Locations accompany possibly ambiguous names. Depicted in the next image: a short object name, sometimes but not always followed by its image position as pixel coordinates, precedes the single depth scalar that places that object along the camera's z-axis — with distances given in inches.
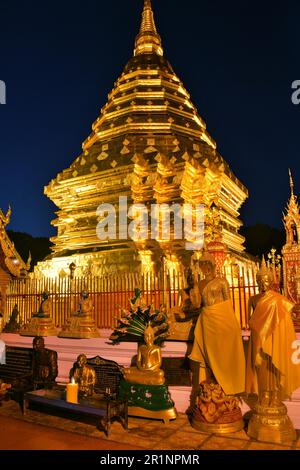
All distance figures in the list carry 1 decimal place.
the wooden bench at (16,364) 269.3
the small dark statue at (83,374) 217.4
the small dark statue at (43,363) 250.7
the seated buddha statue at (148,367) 199.9
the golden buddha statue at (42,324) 317.7
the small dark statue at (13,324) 370.2
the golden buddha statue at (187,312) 237.6
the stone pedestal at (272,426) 165.5
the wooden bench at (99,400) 178.9
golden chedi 427.5
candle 194.5
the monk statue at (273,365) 167.9
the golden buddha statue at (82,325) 286.5
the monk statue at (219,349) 182.5
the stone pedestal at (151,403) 194.1
